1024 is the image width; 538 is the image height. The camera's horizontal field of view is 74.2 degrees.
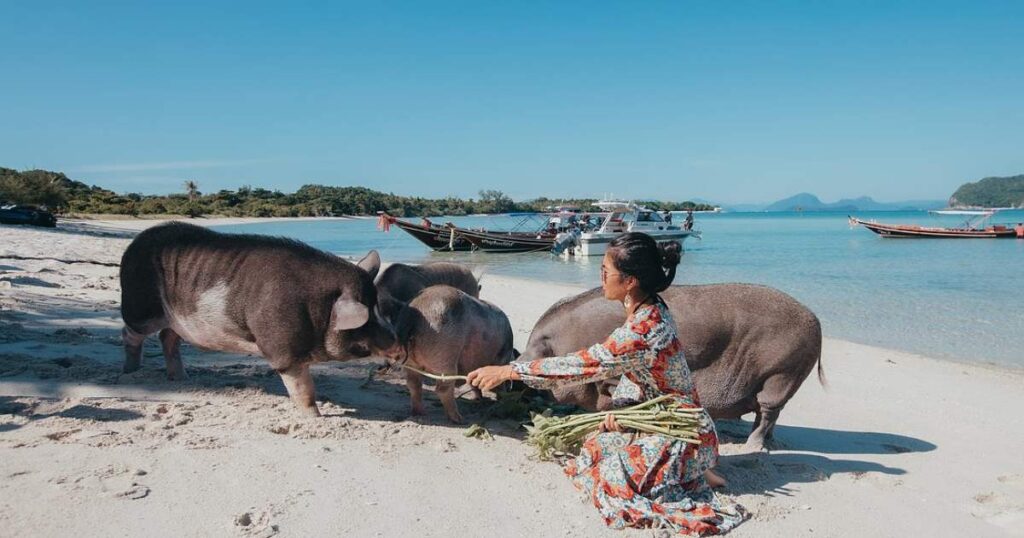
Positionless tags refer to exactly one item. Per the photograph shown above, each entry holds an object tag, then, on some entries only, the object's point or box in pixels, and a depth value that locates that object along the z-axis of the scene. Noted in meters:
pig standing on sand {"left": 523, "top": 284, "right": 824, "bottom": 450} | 5.38
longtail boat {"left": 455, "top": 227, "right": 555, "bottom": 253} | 38.03
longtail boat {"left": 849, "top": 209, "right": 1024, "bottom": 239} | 46.12
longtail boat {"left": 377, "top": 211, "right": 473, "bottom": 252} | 38.41
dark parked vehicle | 30.67
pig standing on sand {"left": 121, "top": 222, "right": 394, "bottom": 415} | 5.27
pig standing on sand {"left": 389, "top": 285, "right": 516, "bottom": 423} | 5.28
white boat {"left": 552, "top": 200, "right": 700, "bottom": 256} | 33.81
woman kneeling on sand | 3.90
